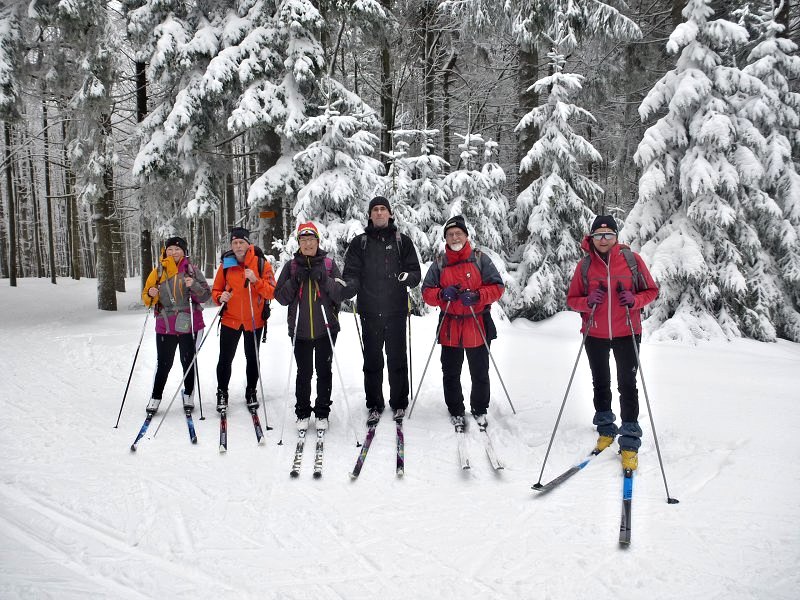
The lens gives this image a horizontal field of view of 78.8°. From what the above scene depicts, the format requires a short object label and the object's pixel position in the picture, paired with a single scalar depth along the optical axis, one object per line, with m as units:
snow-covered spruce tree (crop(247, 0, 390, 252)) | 11.02
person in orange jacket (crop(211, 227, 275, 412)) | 6.03
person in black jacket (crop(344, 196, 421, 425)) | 5.45
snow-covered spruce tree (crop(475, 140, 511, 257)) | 11.33
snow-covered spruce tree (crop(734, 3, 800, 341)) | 9.58
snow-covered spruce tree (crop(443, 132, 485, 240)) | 11.11
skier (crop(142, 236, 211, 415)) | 6.02
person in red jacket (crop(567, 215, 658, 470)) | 4.58
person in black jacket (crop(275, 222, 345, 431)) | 5.35
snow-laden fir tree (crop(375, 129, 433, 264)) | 10.50
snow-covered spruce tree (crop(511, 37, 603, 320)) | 11.13
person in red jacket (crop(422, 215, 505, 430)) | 5.29
